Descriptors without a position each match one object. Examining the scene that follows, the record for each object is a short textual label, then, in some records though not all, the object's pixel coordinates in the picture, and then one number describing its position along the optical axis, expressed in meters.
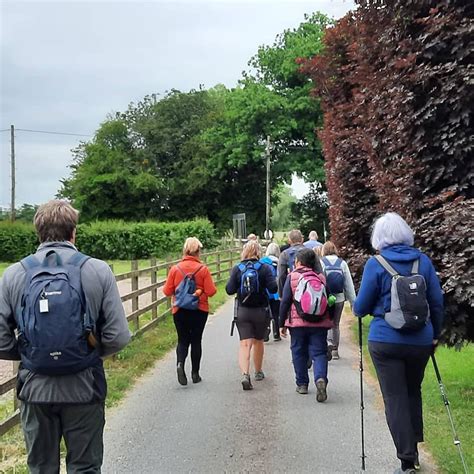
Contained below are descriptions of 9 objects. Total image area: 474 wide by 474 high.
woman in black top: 8.05
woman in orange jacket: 8.13
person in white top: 9.26
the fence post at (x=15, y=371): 6.13
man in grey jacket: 3.50
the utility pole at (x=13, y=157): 56.88
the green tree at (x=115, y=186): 54.59
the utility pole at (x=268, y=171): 41.84
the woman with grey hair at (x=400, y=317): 4.66
